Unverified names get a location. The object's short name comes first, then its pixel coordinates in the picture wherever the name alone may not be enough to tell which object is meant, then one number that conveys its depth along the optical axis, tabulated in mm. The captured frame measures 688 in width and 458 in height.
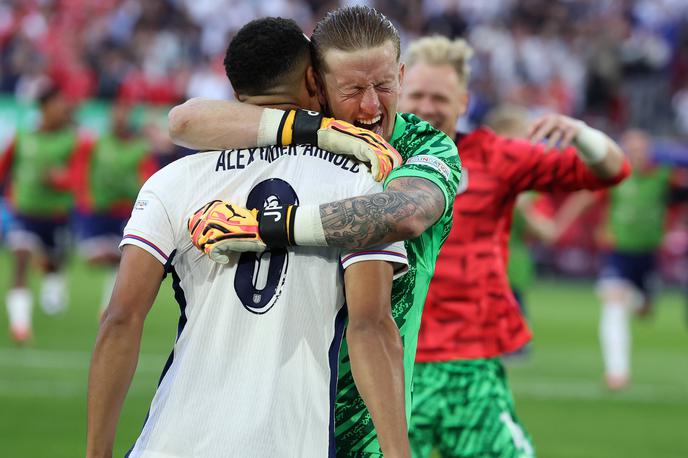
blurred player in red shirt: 10398
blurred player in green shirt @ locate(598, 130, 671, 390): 28703
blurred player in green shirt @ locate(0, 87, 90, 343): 31937
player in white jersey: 6320
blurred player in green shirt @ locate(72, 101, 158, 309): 34750
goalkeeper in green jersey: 6258
